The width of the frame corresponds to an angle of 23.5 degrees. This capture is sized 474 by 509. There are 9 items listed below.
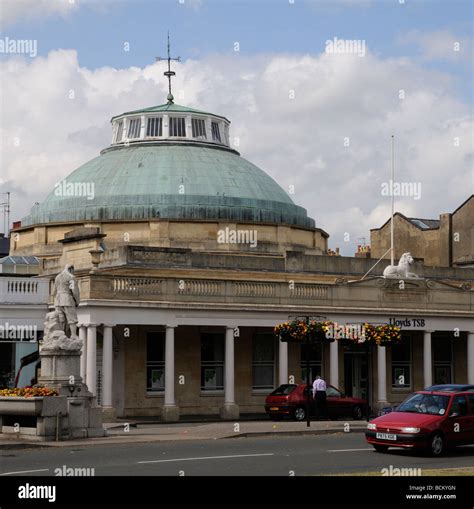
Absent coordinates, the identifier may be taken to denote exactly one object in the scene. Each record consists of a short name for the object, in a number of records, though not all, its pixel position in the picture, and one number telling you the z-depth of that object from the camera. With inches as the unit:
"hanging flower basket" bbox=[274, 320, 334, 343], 1443.2
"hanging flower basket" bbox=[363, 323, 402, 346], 1435.8
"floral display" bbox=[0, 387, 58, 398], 1087.6
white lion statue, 1800.0
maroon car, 1473.9
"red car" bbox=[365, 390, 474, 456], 917.8
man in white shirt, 1434.5
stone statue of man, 1146.7
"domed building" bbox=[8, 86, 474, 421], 1571.1
